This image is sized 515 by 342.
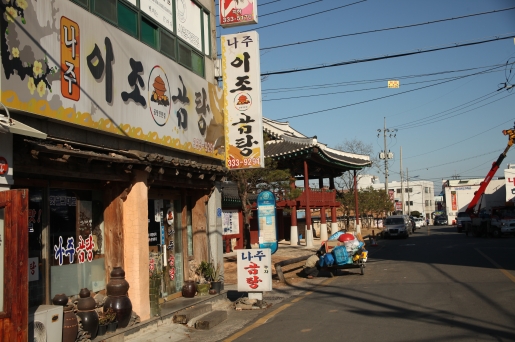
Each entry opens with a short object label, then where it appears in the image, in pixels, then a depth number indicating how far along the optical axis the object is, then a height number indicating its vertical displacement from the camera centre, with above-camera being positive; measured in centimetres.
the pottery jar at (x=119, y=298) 898 -139
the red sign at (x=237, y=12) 1398 +544
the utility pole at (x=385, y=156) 6588 +673
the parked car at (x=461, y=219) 5195 -143
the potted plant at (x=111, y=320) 867 -168
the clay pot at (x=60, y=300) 807 -121
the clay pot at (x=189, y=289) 1254 -177
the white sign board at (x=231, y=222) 2697 -42
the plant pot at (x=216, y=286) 1321 -180
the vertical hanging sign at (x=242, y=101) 1344 +295
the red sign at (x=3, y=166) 680 +75
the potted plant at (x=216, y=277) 1324 -161
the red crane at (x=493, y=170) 4240 +296
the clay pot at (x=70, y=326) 757 -154
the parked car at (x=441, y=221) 8488 -247
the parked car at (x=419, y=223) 7375 -230
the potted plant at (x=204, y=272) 1338 -145
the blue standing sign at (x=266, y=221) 1398 -22
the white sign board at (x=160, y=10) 1138 +468
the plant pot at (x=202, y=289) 1278 -180
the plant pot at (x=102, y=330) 847 -179
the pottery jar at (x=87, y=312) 807 -144
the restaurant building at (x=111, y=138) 749 +151
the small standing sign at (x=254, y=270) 1277 -139
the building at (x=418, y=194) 11906 +311
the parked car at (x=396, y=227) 4516 -167
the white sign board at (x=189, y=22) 1300 +502
